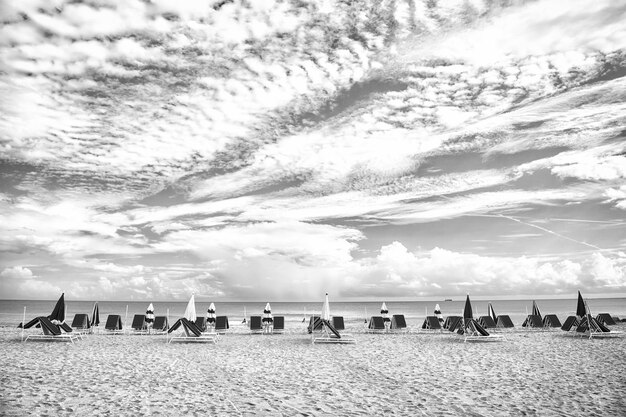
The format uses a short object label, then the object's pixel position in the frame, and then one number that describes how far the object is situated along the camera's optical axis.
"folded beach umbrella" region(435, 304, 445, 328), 21.99
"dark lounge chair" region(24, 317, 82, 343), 15.45
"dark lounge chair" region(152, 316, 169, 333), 19.91
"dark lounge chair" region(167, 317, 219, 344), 16.06
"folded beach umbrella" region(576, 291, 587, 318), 18.95
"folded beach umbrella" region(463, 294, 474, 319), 18.18
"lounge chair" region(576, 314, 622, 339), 16.83
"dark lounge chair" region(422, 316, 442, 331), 20.54
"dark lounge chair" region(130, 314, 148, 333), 20.56
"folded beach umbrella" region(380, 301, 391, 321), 21.58
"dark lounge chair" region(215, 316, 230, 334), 20.03
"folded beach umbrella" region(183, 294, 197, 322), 16.89
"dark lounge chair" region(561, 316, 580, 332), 19.09
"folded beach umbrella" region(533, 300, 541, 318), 24.20
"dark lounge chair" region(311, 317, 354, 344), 16.07
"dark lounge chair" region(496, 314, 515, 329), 21.47
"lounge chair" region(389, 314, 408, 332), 21.10
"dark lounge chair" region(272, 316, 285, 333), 20.53
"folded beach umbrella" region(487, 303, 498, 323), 22.78
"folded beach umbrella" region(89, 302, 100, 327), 19.71
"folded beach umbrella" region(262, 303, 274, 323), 20.84
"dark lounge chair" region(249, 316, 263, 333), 20.20
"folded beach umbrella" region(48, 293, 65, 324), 17.31
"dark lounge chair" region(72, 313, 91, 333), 19.04
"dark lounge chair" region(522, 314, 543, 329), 22.28
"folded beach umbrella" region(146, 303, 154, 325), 20.61
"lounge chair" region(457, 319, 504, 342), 15.99
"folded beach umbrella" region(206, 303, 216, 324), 20.64
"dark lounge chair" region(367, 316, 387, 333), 20.62
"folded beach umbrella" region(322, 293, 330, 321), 17.81
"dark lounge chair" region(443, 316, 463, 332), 19.44
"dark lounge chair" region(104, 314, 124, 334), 19.86
